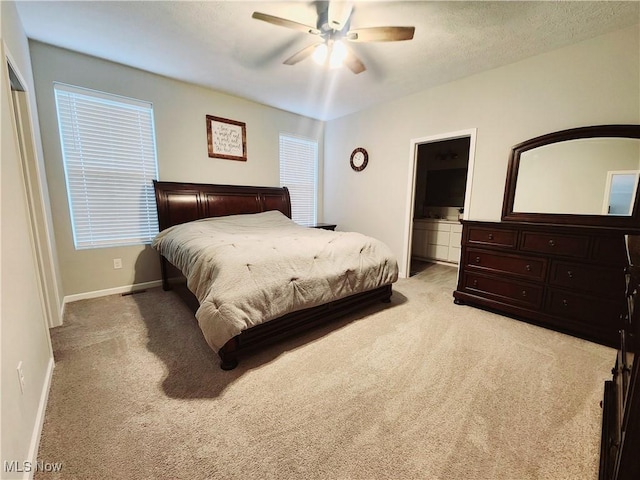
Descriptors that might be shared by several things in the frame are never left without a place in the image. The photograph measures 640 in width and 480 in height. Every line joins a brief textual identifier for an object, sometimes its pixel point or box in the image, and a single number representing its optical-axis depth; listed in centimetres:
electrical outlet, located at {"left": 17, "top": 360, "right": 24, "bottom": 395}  111
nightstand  448
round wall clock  411
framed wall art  355
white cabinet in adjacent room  457
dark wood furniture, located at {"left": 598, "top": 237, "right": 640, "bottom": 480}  76
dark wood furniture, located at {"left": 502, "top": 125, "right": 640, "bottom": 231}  214
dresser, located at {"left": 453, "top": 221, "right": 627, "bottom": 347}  202
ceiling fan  176
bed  170
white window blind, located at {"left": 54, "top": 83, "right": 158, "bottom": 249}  269
